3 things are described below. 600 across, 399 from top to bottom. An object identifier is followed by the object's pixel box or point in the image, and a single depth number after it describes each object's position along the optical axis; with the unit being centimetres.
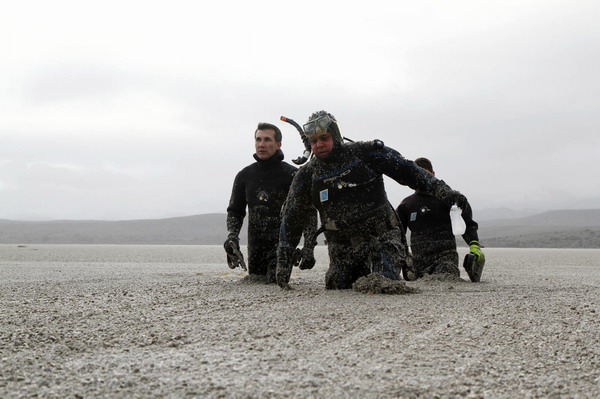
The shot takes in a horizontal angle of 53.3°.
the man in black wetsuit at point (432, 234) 588
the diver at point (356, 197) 445
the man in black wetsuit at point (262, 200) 553
